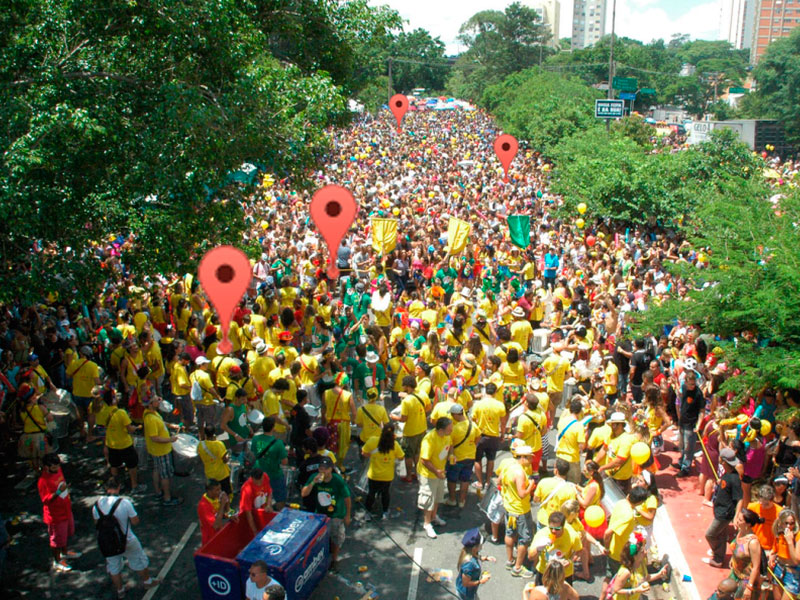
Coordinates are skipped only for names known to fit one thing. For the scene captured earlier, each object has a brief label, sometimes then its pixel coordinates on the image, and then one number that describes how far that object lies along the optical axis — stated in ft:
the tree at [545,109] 130.11
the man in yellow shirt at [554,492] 21.74
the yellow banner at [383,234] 50.21
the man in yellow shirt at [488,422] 27.22
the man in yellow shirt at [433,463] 24.84
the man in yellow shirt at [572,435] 26.04
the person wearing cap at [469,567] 19.34
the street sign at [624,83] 156.97
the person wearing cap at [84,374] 32.22
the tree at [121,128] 25.58
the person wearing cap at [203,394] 30.30
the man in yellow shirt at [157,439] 26.86
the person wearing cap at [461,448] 25.81
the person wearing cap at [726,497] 23.58
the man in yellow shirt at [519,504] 23.13
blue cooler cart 20.29
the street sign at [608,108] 99.81
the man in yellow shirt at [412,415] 27.63
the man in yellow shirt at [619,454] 24.89
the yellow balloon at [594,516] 22.88
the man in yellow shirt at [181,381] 31.78
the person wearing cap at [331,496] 22.95
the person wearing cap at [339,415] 28.17
